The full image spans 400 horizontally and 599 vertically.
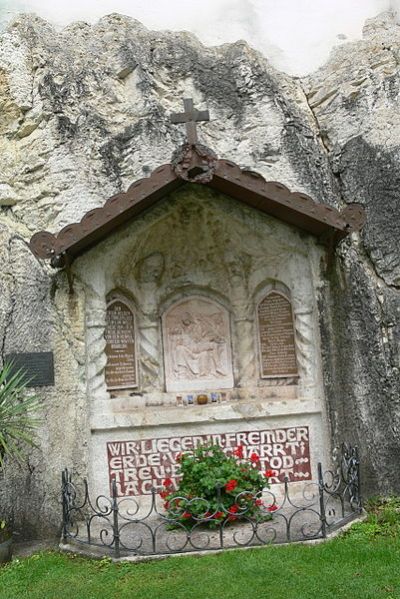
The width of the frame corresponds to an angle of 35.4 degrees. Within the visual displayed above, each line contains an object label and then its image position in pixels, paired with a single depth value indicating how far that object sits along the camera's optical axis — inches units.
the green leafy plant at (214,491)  247.8
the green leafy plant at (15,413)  243.3
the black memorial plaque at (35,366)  280.1
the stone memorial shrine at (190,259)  284.0
